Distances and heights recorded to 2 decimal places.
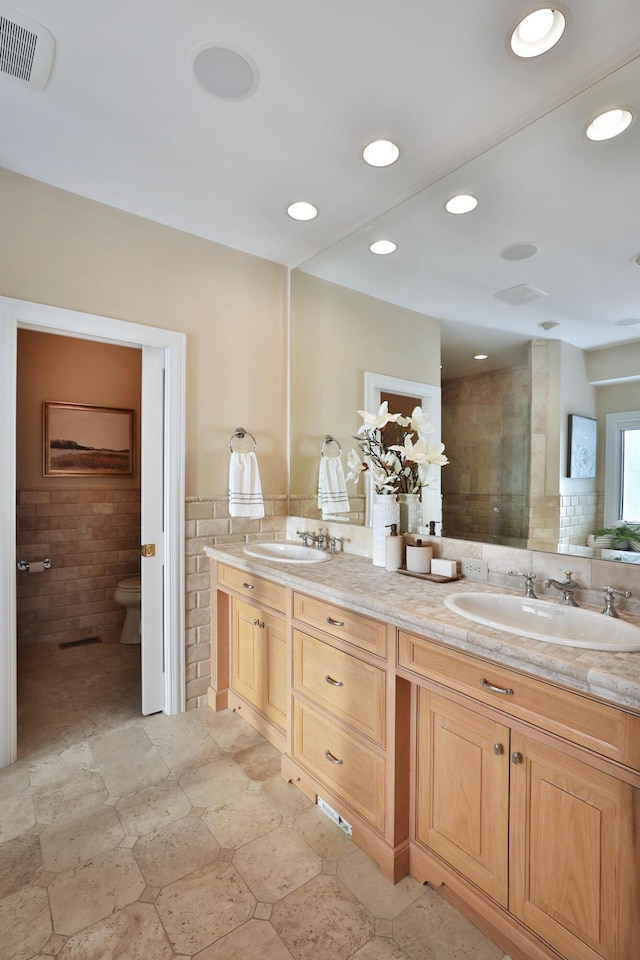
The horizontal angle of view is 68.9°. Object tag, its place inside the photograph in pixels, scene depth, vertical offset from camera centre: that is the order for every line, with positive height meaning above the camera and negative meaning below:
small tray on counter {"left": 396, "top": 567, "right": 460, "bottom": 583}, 1.89 -0.40
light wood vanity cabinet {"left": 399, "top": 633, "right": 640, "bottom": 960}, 1.03 -0.86
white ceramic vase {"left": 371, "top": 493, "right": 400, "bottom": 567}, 2.18 -0.18
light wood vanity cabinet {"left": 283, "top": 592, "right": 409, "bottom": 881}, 1.53 -0.90
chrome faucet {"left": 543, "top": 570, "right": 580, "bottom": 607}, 1.51 -0.36
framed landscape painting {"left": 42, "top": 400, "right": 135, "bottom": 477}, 3.65 +0.31
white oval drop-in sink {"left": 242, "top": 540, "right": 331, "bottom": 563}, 2.55 -0.41
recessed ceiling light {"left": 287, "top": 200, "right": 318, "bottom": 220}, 2.35 +1.38
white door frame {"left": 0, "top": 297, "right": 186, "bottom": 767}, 2.10 +0.04
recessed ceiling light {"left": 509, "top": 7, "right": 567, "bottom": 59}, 1.36 +1.35
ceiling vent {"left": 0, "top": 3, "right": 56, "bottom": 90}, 1.44 +1.40
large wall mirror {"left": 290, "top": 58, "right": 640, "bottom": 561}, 1.57 +0.68
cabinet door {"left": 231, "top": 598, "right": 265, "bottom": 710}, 2.32 -0.91
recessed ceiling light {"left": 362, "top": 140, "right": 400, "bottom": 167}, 1.90 +1.36
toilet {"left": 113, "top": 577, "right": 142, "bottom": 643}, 3.58 -0.96
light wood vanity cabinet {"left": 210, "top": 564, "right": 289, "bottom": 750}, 2.16 -0.87
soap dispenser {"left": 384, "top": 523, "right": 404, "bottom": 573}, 2.11 -0.33
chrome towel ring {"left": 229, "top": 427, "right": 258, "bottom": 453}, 2.81 +0.28
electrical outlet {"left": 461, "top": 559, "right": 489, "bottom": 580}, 1.87 -0.36
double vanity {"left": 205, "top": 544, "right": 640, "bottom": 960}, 1.05 -0.76
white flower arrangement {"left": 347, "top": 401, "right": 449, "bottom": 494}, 2.08 +0.11
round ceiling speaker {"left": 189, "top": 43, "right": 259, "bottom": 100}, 1.52 +1.39
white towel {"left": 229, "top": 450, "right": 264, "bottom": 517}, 2.68 -0.05
